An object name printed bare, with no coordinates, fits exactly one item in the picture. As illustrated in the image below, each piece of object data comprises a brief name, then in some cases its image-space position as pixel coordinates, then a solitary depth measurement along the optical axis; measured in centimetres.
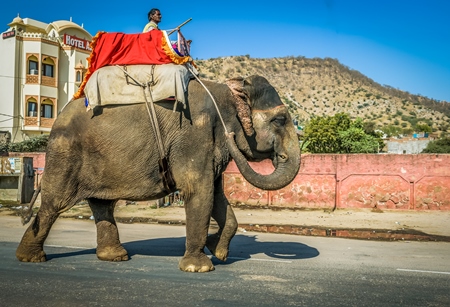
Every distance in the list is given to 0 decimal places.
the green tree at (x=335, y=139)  3909
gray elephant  662
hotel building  4384
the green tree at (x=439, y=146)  4038
